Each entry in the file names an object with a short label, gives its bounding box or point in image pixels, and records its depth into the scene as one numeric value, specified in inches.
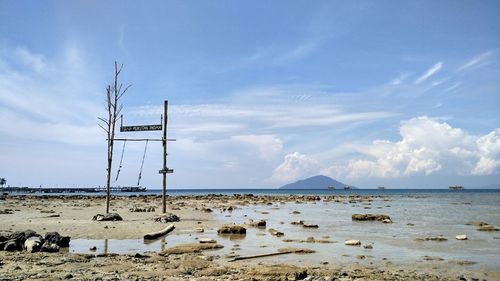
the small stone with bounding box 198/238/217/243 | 552.7
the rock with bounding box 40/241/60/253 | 459.8
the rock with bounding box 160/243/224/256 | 473.2
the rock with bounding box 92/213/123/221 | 857.8
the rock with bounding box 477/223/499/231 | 824.1
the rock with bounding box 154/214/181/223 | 860.6
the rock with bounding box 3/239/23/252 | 456.7
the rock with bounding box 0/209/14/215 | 1090.1
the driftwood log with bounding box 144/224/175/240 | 606.9
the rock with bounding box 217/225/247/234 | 692.6
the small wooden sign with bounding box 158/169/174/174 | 938.7
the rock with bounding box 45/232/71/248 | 499.5
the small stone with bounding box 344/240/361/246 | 581.0
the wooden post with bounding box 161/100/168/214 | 932.6
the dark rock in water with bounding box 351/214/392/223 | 1071.6
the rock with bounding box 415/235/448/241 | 658.8
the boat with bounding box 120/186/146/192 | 7378.9
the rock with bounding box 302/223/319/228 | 840.9
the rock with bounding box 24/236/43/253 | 453.4
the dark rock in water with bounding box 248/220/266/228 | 844.6
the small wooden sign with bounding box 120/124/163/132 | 947.4
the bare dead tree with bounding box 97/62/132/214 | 933.6
